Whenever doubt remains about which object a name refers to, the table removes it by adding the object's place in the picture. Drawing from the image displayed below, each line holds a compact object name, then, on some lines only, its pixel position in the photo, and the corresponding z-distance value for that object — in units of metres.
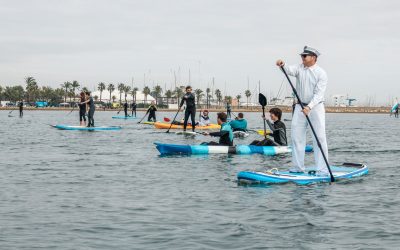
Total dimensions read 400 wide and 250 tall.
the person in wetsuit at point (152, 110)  50.47
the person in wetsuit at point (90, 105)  36.22
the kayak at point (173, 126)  38.36
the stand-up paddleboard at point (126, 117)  65.44
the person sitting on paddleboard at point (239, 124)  29.47
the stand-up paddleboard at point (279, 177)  13.16
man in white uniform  12.80
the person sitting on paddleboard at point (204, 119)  39.28
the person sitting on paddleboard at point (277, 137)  20.31
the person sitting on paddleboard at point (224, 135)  19.77
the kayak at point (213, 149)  20.17
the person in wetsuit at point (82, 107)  36.76
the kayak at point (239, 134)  29.95
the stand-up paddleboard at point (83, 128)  35.83
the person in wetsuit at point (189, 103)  31.19
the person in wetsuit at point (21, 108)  76.32
